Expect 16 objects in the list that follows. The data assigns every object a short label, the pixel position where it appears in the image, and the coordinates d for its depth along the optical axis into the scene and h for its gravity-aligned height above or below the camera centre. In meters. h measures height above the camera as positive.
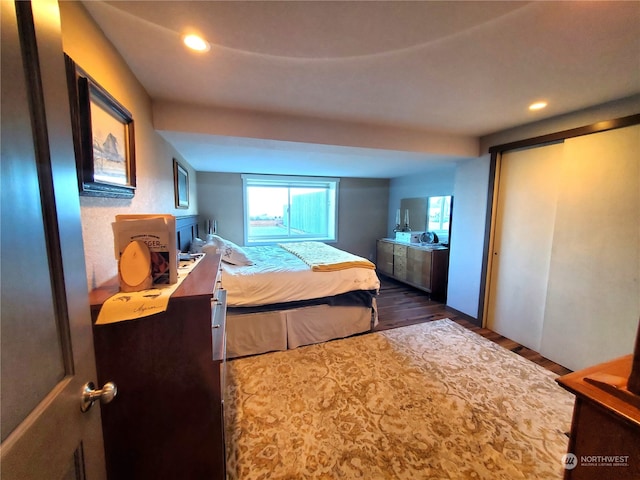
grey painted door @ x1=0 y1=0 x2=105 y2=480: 0.45 -0.11
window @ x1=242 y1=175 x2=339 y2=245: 5.17 +0.13
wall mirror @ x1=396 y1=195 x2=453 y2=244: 4.47 +0.04
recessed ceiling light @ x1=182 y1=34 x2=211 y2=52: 1.25 +0.86
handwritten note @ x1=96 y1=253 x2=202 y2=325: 0.92 -0.34
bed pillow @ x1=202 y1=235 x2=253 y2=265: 2.87 -0.46
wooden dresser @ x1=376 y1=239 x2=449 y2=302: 4.07 -0.86
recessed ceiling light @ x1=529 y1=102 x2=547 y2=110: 2.02 +0.90
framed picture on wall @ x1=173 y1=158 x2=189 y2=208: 2.68 +0.33
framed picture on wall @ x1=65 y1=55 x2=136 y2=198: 0.99 +0.33
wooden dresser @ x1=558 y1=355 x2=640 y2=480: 0.65 -0.57
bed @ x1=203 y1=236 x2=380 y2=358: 2.47 -0.86
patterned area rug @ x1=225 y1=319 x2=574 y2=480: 1.43 -1.36
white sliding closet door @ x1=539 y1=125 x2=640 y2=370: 1.94 -0.29
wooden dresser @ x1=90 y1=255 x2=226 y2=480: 1.00 -0.73
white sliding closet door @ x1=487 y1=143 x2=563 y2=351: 2.50 -0.26
